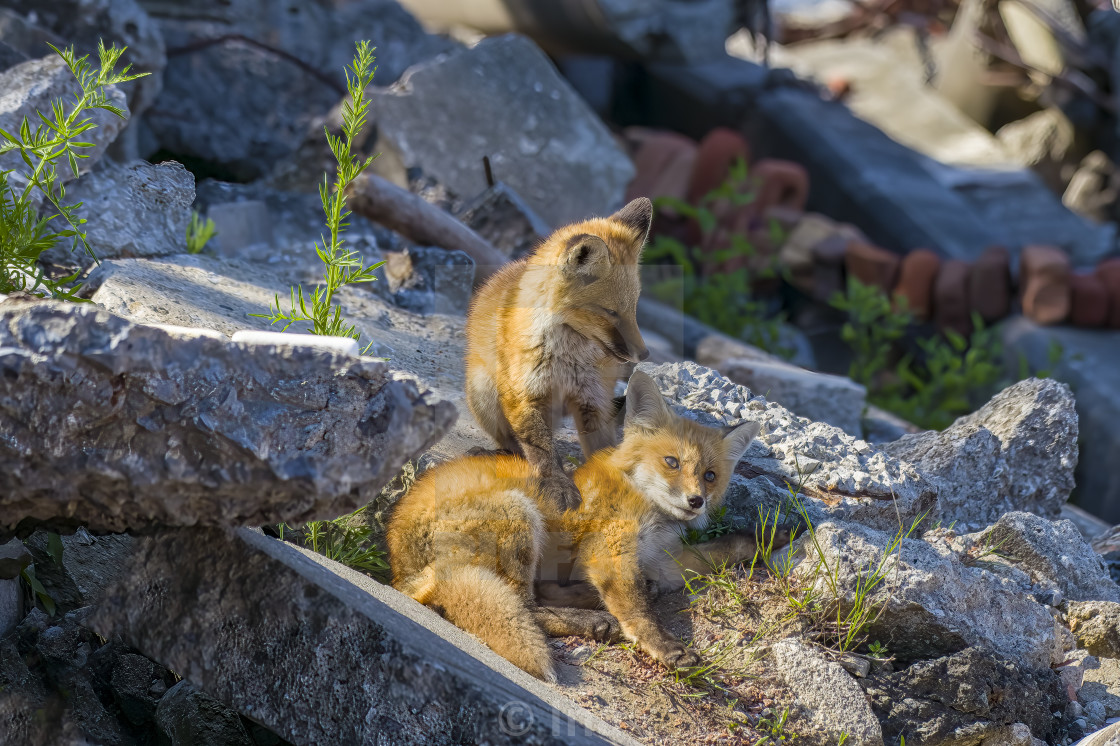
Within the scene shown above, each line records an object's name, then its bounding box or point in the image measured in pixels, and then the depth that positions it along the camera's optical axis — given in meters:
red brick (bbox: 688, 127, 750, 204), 20.59
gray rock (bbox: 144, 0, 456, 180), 16.19
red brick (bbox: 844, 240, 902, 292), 18.97
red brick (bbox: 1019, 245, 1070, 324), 18.17
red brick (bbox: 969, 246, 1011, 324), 18.91
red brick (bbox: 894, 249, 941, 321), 19.11
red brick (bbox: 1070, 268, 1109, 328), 18.28
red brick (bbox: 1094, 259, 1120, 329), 18.34
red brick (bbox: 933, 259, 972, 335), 18.91
